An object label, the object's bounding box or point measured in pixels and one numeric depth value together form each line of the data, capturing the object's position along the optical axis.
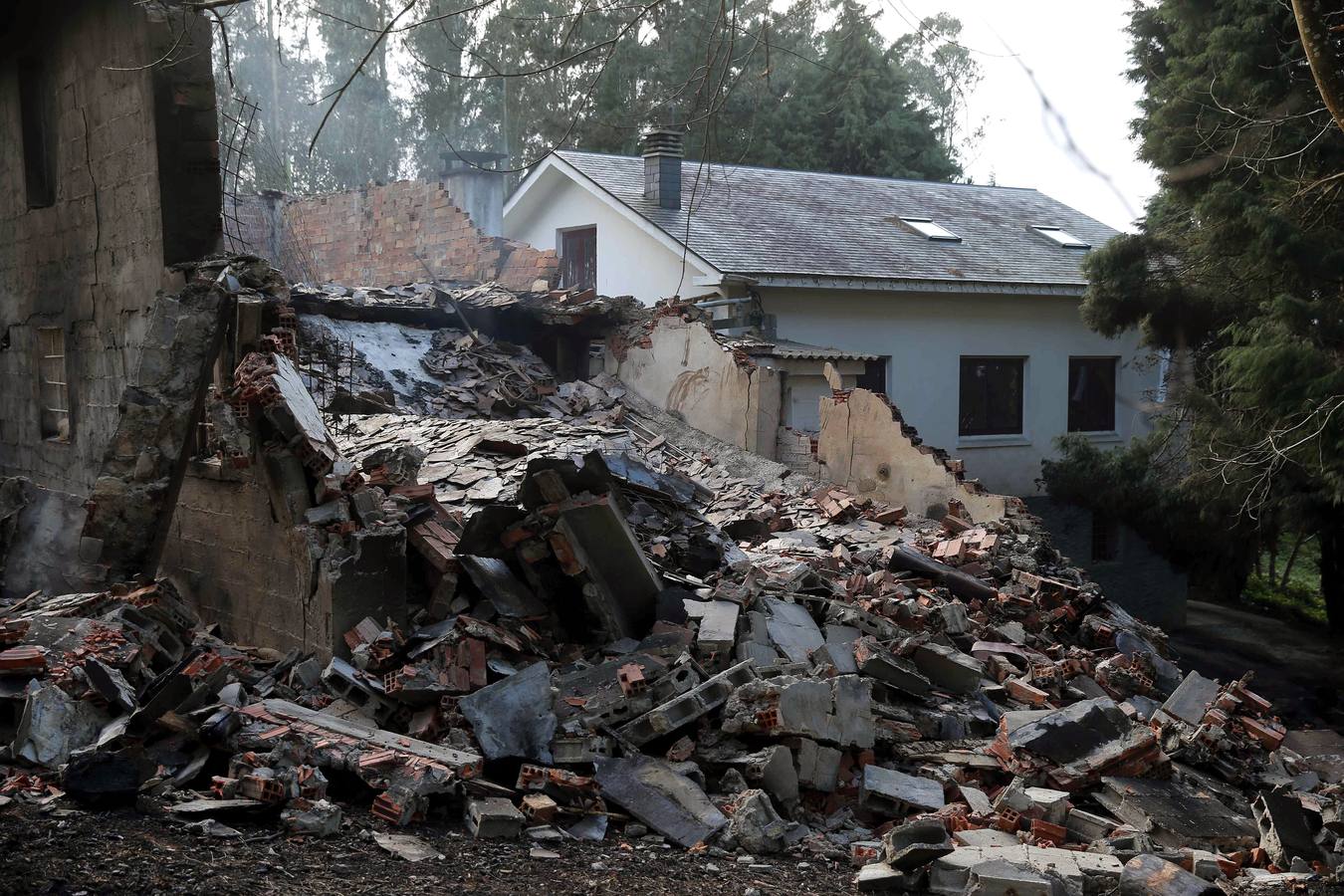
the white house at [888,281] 19.19
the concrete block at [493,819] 5.80
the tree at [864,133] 29.00
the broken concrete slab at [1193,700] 8.62
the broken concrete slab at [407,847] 5.42
